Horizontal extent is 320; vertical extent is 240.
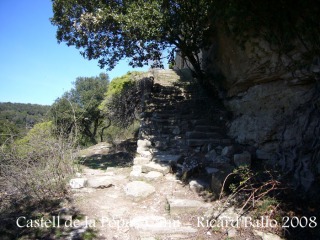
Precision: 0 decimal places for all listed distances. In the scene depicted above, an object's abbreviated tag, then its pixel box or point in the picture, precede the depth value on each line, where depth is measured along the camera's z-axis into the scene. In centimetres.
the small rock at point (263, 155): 497
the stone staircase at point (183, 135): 513
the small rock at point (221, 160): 507
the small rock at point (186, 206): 375
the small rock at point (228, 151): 533
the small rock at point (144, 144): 651
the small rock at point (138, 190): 422
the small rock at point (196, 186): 431
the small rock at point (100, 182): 470
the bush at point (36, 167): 407
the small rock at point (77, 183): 454
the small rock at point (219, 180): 393
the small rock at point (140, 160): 558
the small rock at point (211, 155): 545
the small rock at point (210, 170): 470
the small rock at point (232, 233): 302
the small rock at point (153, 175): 491
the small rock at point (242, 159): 486
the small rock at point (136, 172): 500
